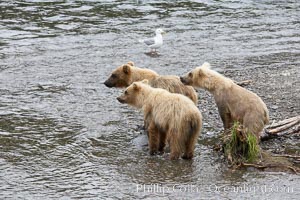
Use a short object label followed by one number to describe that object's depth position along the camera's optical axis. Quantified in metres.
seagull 25.78
